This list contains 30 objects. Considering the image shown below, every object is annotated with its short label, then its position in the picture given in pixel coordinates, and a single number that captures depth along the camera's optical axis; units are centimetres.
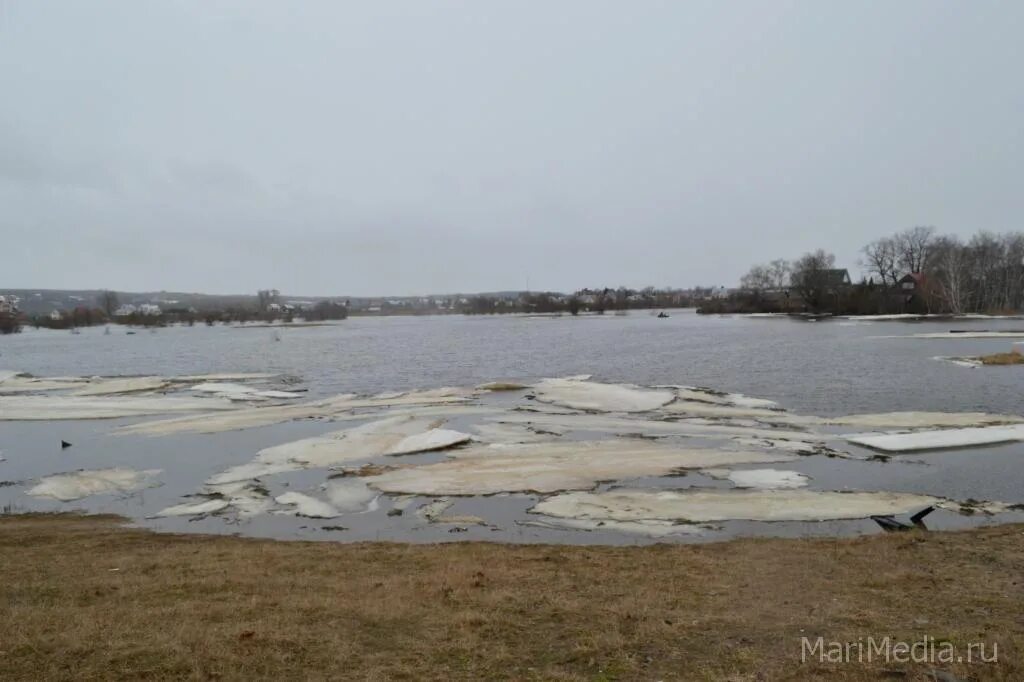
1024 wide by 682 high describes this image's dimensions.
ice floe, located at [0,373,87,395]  3497
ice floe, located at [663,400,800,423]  2143
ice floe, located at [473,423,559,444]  1859
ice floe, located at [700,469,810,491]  1341
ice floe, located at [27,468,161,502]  1479
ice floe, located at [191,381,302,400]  2991
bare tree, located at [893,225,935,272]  11162
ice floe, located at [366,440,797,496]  1399
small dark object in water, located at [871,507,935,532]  1021
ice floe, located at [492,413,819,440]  1869
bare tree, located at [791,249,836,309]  10494
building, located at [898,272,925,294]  9809
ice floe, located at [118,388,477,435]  2244
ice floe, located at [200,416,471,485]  1631
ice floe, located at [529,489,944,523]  1150
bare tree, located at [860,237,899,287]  11400
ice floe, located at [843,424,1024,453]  1670
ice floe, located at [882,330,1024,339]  5347
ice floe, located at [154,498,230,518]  1290
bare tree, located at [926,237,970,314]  9125
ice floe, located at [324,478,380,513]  1299
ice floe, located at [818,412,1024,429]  1945
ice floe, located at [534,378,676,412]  2406
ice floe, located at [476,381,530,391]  2995
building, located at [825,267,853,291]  10762
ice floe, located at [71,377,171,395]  3284
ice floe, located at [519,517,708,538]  1080
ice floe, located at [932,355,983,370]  3459
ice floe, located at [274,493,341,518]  1259
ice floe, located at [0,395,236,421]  2638
